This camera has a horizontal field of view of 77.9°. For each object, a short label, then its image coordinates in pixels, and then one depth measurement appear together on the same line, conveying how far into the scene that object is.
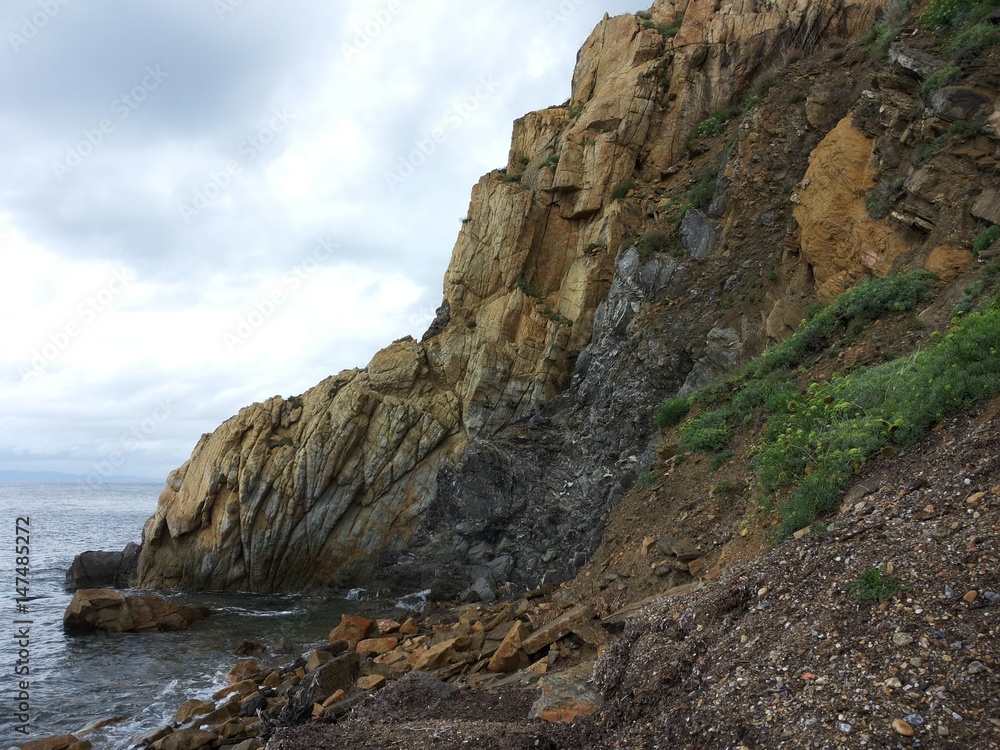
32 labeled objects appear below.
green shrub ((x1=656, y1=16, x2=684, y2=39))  26.06
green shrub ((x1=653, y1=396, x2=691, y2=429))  16.17
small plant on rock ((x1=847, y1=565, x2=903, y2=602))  5.09
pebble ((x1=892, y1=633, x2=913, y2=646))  4.61
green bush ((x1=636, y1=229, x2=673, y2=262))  21.14
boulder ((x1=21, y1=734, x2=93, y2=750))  10.91
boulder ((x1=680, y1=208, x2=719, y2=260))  20.19
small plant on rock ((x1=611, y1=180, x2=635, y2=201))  23.61
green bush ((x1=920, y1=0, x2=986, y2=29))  15.66
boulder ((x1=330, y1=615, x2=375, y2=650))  16.14
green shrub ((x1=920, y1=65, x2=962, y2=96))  13.64
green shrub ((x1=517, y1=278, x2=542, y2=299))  24.56
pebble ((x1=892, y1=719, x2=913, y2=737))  3.96
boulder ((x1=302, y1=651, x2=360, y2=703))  11.43
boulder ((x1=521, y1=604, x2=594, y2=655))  9.94
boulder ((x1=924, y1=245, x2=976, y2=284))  11.78
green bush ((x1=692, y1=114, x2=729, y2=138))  23.25
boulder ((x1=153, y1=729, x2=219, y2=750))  10.62
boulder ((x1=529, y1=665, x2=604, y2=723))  6.34
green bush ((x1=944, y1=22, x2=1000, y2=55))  13.45
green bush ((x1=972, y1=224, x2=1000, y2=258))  11.35
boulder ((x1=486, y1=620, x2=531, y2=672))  9.95
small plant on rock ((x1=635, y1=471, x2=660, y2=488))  13.85
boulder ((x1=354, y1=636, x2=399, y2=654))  14.75
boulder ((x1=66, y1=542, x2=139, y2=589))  26.72
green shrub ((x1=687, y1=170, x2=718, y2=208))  21.09
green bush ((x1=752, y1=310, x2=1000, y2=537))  7.35
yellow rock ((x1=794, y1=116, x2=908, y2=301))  14.66
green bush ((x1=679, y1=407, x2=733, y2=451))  12.88
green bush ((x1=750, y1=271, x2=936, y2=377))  11.91
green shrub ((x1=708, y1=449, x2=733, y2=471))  12.13
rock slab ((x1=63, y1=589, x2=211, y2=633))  18.97
